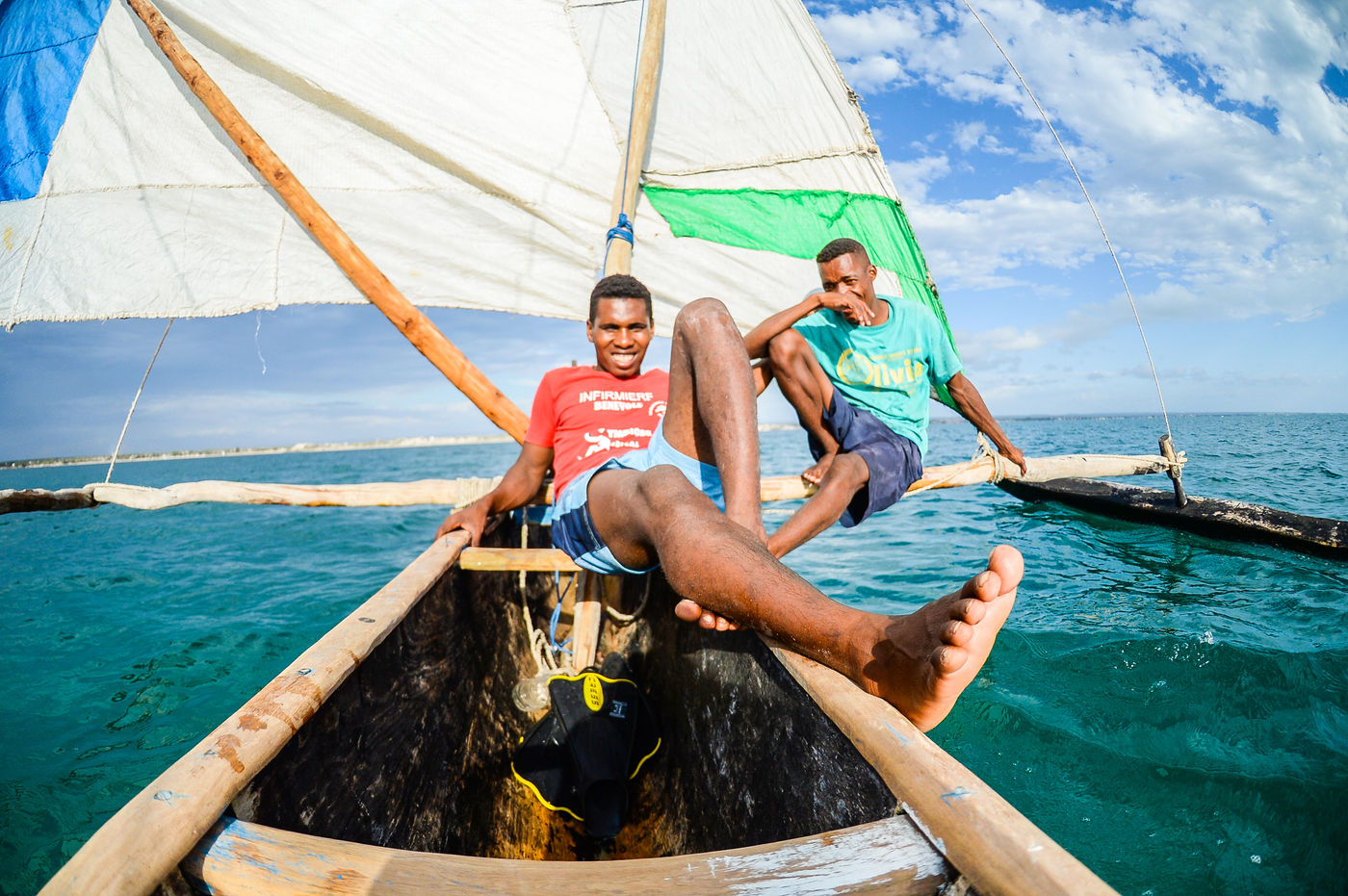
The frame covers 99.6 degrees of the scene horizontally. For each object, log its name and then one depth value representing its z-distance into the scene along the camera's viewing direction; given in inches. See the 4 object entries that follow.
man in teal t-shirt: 96.1
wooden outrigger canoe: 26.5
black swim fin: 69.6
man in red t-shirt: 34.2
